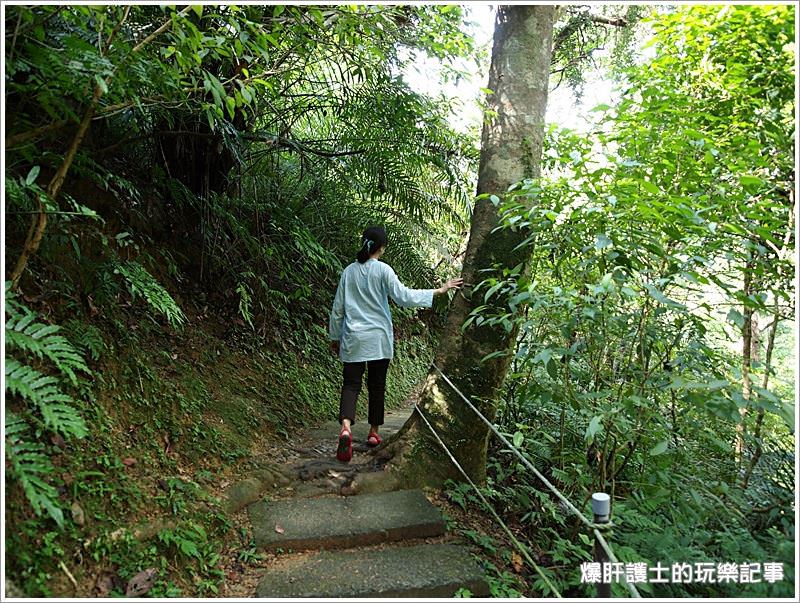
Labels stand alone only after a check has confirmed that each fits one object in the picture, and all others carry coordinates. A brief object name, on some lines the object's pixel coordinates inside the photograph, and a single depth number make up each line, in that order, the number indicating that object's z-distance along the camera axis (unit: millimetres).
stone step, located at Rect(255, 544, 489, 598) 2379
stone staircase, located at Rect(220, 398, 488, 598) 2430
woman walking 3816
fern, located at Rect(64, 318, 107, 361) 2775
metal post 1851
